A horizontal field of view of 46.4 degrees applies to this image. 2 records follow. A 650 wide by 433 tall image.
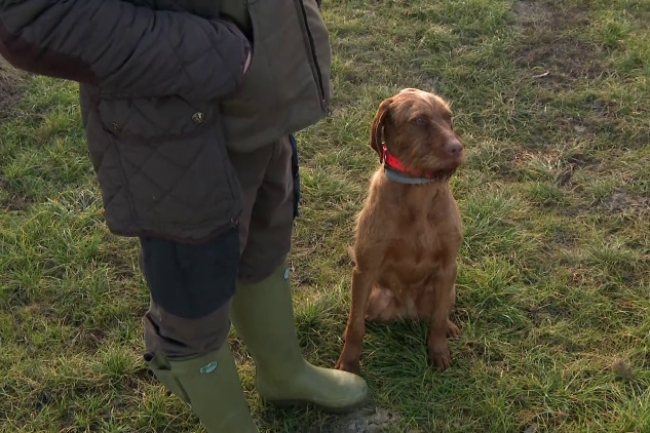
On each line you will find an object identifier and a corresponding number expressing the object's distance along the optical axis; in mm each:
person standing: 1581
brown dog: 2650
